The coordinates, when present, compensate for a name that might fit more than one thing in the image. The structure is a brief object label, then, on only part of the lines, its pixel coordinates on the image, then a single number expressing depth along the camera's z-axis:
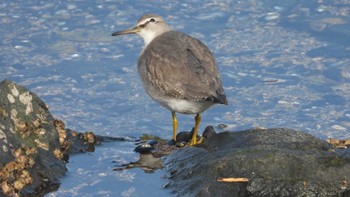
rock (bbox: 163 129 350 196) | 9.12
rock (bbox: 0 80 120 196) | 10.12
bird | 12.70
